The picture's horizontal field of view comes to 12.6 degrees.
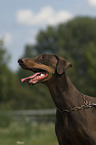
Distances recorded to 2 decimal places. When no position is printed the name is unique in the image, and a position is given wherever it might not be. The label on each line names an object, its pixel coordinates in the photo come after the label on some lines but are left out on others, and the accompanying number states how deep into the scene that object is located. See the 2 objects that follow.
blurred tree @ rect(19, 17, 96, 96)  68.05
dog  5.97
